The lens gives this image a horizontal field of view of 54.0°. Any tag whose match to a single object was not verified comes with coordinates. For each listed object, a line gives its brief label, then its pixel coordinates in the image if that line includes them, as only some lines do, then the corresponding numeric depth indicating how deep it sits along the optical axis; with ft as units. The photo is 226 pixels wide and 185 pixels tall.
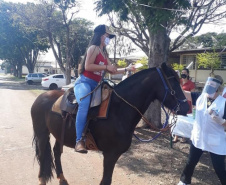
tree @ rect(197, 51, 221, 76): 55.07
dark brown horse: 9.55
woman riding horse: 9.61
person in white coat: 10.37
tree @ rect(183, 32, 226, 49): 84.78
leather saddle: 9.78
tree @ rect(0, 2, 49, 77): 102.12
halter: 9.39
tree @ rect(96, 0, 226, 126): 17.04
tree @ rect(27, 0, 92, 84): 53.47
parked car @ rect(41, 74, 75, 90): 71.26
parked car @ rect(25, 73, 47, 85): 99.81
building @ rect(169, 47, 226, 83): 67.25
